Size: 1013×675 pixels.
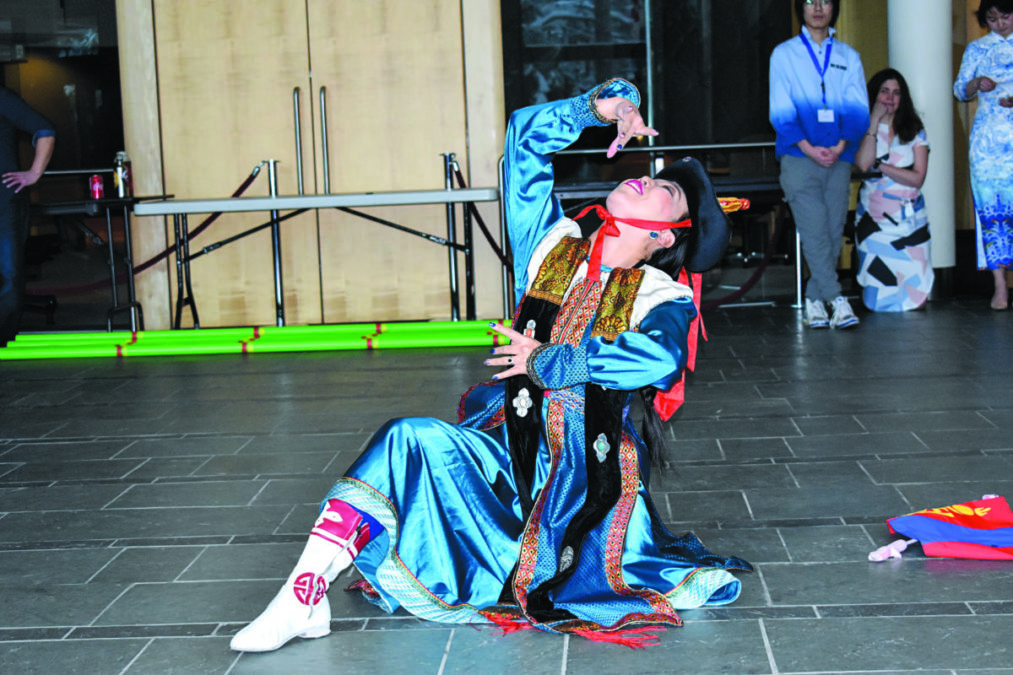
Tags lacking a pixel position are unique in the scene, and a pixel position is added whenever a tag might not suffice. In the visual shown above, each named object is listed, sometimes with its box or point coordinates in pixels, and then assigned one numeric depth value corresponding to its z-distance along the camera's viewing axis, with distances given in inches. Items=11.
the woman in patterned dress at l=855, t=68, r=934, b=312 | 277.0
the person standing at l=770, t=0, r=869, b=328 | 256.8
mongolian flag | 110.3
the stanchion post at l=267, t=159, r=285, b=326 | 287.7
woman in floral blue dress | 265.9
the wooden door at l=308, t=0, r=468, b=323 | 293.6
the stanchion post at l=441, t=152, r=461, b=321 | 281.3
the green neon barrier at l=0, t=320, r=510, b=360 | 260.1
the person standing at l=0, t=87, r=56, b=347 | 263.4
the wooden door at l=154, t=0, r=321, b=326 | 295.4
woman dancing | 93.7
